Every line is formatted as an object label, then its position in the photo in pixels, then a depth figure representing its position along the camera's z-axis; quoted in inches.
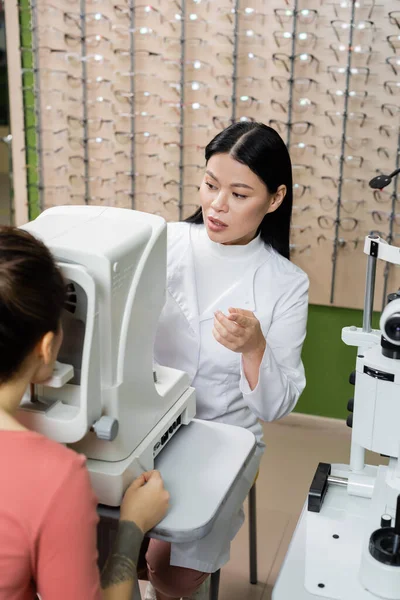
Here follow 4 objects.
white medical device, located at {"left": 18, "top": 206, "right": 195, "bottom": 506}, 45.3
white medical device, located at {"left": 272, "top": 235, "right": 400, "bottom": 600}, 44.3
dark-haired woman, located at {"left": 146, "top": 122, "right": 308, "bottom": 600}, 67.7
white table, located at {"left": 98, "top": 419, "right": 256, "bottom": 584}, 47.8
